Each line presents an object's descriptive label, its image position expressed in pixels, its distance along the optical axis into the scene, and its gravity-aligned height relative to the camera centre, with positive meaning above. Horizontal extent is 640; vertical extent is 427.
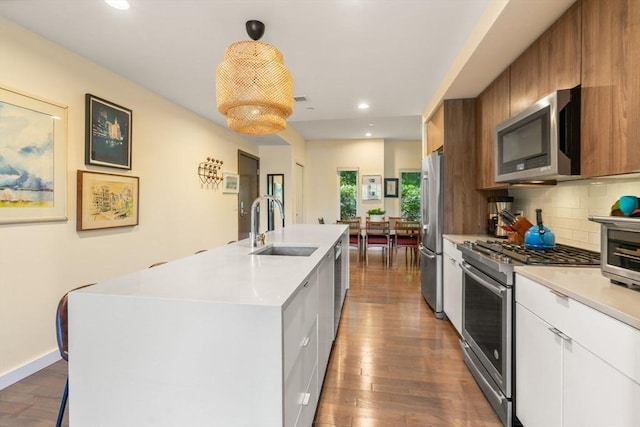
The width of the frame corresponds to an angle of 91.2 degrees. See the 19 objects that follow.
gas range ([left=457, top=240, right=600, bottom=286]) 1.62 -0.24
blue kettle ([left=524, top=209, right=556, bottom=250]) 2.03 -0.16
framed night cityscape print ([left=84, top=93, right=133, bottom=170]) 2.70 +0.72
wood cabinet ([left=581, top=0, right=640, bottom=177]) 1.26 +0.56
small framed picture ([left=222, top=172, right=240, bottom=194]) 5.11 +0.50
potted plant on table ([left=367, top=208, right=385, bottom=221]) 6.96 -0.02
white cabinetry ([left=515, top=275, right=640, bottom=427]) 0.95 -0.55
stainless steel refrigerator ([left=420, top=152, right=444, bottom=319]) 3.24 -0.17
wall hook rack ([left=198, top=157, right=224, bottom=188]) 4.49 +0.61
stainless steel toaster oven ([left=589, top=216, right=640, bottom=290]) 1.13 -0.13
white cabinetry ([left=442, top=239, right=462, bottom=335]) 2.66 -0.64
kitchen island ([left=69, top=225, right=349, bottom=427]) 1.00 -0.48
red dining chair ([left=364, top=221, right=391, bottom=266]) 5.83 -0.41
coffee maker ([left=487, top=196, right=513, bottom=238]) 2.91 +0.03
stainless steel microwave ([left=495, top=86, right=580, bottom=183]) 1.63 +0.43
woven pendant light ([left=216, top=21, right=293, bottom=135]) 1.82 +0.76
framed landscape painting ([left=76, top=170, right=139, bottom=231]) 2.63 +0.11
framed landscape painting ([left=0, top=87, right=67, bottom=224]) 2.07 +0.38
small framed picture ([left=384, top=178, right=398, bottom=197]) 7.56 +0.63
